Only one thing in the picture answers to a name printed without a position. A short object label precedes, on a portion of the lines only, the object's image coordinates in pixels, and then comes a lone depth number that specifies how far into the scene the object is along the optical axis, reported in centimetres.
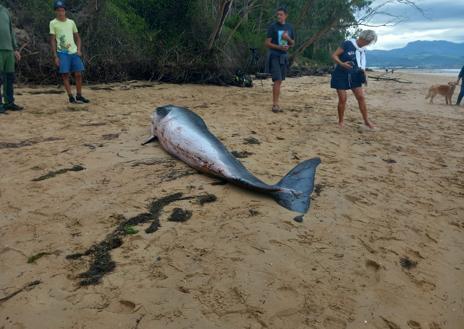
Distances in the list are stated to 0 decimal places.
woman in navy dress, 687
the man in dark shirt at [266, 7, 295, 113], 775
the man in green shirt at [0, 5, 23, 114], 684
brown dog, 1148
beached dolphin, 365
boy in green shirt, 741
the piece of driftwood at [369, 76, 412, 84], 1892
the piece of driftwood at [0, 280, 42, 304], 230
